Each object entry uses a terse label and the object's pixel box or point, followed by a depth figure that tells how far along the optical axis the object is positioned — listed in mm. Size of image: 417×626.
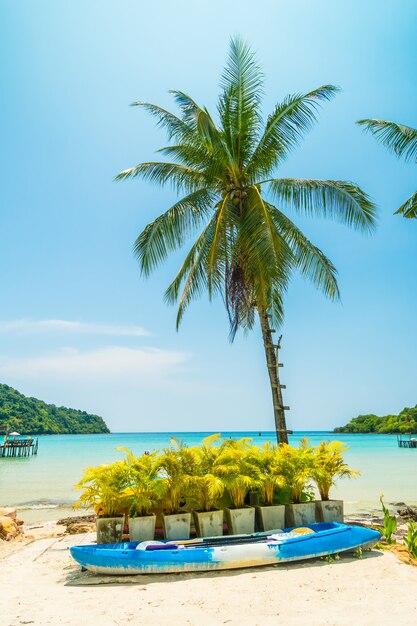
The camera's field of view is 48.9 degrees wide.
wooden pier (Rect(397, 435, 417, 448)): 59891
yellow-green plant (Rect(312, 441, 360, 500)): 7762
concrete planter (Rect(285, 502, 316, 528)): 7484
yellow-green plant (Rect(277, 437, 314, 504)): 7492
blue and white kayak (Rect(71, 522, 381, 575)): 5715
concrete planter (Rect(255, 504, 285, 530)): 7336
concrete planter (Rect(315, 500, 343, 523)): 7719
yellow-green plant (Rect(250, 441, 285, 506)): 7414
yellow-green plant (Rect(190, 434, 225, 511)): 6741
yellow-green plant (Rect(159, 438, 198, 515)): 6887
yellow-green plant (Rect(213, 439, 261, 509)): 7008
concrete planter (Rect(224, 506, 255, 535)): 7070
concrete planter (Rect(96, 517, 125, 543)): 6551
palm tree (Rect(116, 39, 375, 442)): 10375
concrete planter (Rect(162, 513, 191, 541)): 6723
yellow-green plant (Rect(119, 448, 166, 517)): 6648
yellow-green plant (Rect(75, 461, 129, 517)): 6656
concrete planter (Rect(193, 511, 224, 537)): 6863
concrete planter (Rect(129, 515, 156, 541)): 6589
